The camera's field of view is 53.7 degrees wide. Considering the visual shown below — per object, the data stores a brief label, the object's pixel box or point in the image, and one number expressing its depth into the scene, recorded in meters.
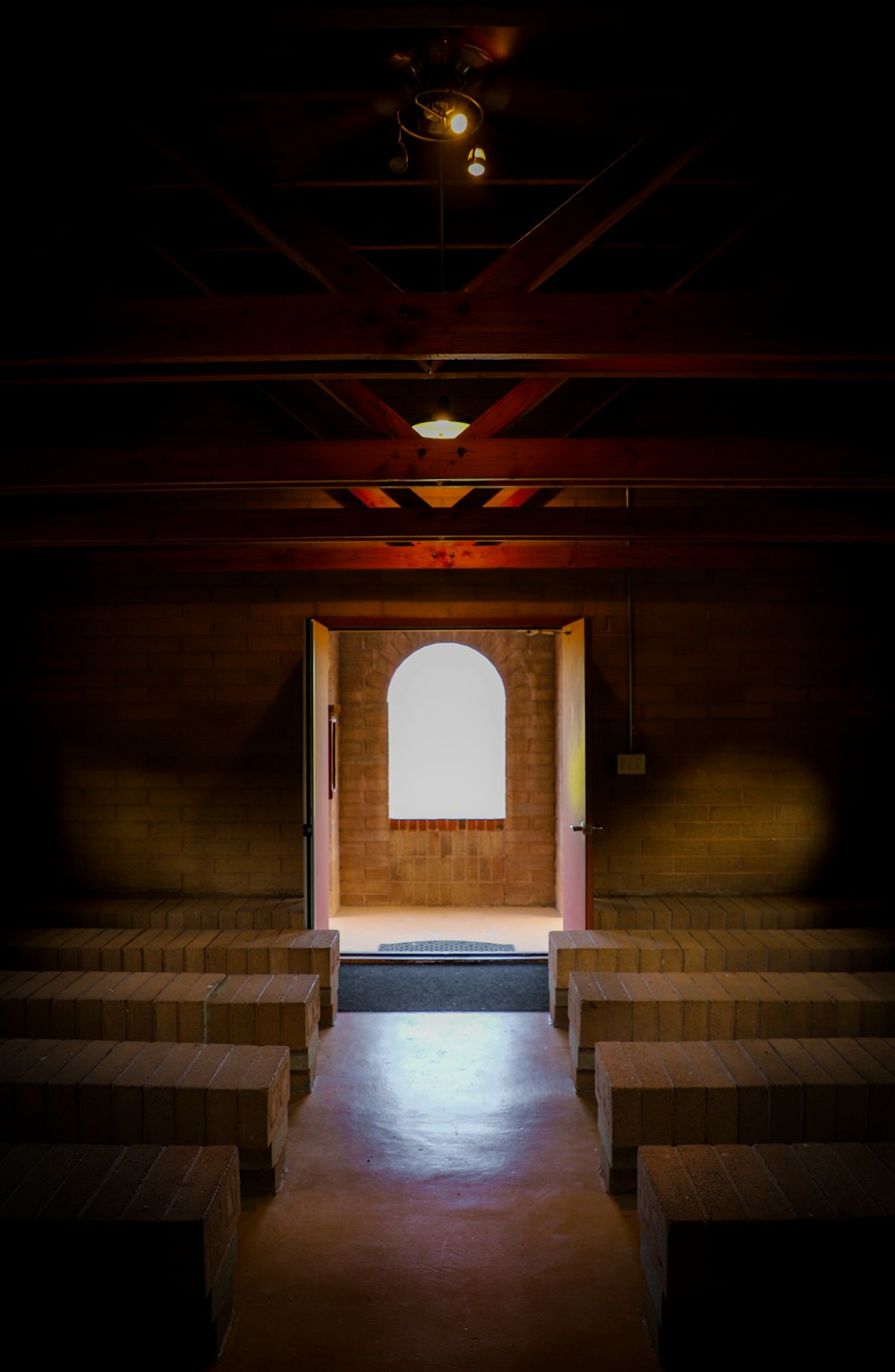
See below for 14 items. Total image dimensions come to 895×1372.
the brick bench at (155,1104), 3.38
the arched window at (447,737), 8.98
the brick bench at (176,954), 5.12
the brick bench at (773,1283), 2.47
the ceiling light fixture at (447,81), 2.66
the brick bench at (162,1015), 4.36
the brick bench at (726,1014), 4.31
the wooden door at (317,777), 5.69
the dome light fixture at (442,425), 3.74
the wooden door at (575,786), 5.61
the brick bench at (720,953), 5.06
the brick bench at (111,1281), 2.49
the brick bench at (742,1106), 3.38
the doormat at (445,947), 7.26
